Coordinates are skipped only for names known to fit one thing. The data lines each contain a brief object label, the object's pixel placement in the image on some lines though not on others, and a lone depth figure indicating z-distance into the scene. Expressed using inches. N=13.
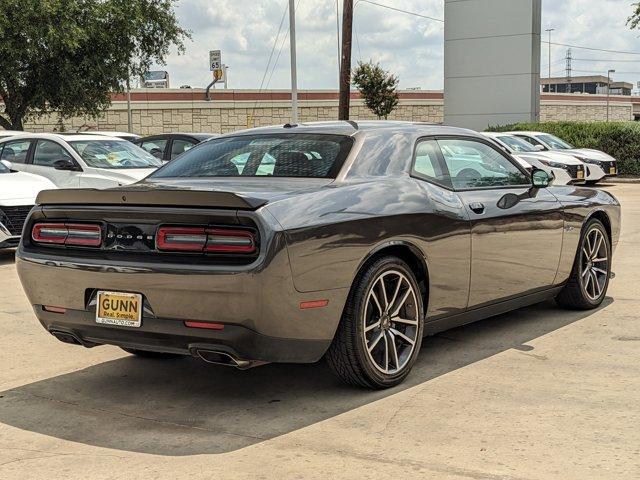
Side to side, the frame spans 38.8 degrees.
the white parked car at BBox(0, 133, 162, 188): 518.6
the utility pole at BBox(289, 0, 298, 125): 1182.9
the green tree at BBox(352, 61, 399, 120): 2229.3
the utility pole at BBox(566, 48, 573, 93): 6272.6
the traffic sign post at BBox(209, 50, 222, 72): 1972.2
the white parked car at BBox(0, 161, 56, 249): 421.1
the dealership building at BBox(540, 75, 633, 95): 5472.4
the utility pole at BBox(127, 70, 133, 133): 1766.5
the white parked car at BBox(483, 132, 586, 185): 770.2
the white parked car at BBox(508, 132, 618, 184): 838.5
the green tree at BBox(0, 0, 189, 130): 1006.4
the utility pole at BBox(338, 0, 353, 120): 968.9
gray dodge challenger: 173.8
